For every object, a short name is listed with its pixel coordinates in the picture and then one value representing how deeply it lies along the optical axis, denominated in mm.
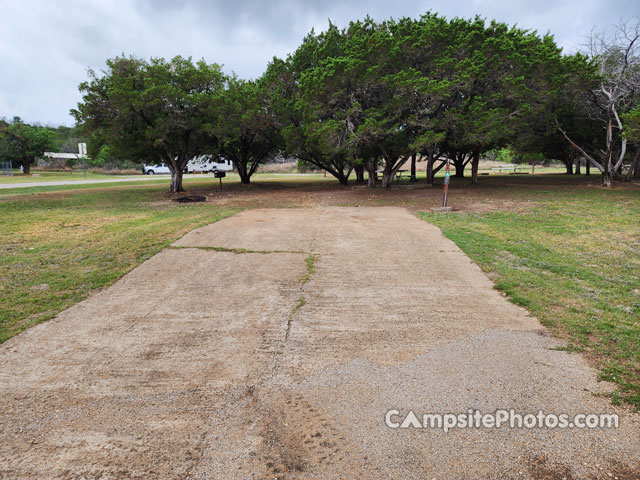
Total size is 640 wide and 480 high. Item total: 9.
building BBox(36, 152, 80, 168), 52938
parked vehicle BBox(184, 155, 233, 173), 47491
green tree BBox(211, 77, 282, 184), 18031
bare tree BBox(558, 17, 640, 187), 17219
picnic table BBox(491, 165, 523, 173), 52209
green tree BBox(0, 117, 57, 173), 40500
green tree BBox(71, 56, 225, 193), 16312
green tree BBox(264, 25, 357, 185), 15883
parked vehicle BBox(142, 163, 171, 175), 46000
